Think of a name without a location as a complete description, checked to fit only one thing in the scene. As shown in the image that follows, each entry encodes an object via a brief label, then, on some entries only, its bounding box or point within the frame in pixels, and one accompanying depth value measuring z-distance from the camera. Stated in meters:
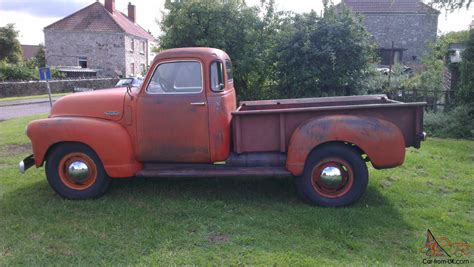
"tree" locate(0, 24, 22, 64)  38.00
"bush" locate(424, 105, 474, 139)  10.28
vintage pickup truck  4.99
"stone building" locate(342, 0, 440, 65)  36.16
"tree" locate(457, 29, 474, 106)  11.07
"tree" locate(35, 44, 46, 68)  40.92
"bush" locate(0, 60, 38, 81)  30.17
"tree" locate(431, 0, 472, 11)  10.96
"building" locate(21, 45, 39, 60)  64.00
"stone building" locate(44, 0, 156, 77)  38.97
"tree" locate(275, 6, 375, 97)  11.52
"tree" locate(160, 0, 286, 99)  12.54
